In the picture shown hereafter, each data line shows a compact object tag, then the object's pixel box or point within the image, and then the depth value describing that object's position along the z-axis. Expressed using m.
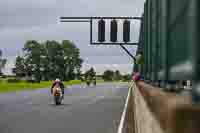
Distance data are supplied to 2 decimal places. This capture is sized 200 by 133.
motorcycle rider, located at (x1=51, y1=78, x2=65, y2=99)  32.83
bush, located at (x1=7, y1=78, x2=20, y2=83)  145.75
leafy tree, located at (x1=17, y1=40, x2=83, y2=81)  188.38
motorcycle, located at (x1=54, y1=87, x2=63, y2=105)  32.97
